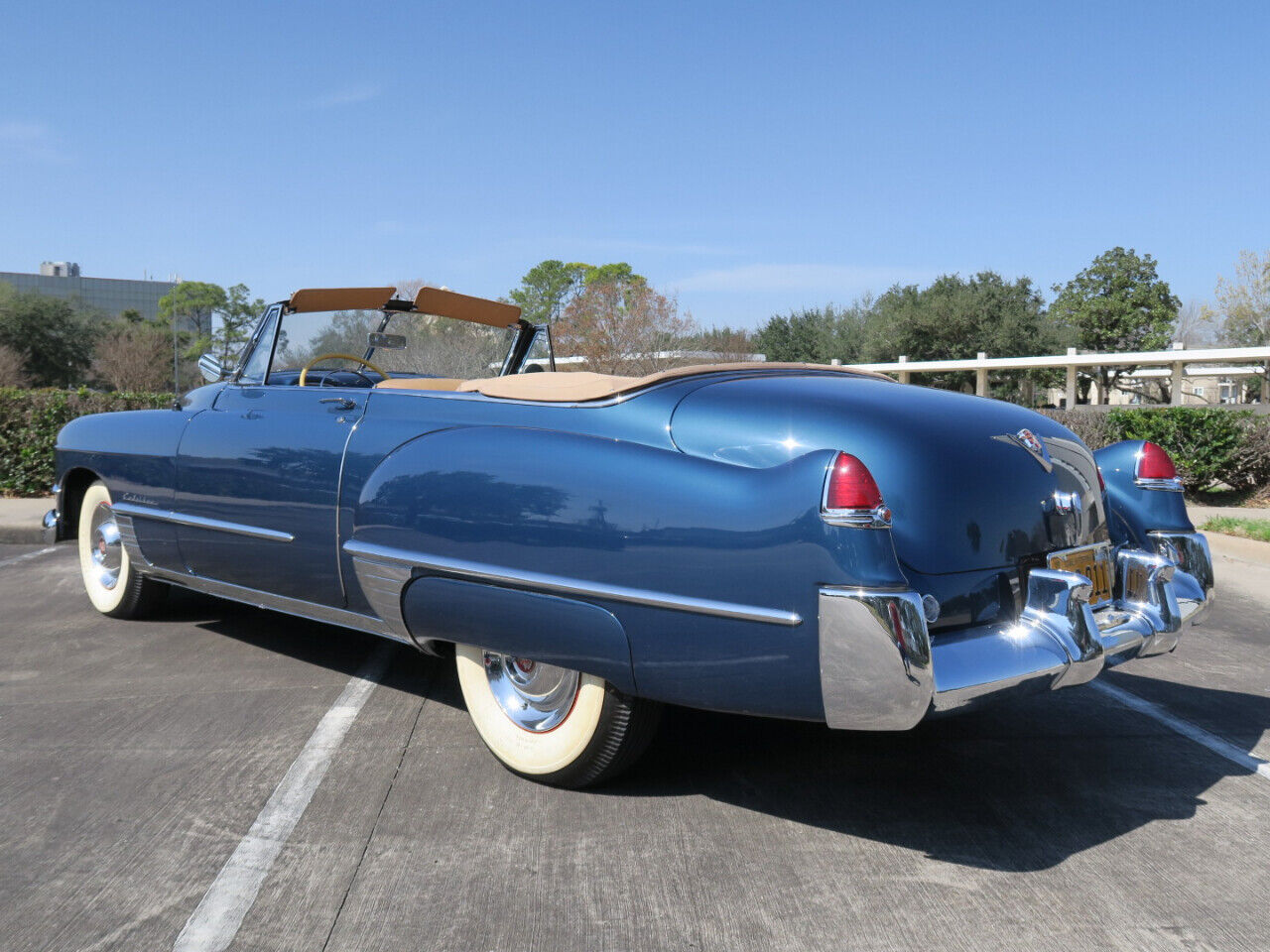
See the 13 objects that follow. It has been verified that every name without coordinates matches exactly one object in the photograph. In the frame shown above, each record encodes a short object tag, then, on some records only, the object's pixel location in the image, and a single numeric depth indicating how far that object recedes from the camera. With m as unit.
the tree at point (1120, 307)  49.06
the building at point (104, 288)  132.38
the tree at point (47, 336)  51.81
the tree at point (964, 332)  48.50
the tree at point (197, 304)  103.06
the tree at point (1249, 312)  43.06
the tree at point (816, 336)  48.38
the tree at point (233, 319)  97.50
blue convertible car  2.66
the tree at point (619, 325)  26.27
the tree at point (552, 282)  74.94
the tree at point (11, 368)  41.01
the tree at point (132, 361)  52.66
